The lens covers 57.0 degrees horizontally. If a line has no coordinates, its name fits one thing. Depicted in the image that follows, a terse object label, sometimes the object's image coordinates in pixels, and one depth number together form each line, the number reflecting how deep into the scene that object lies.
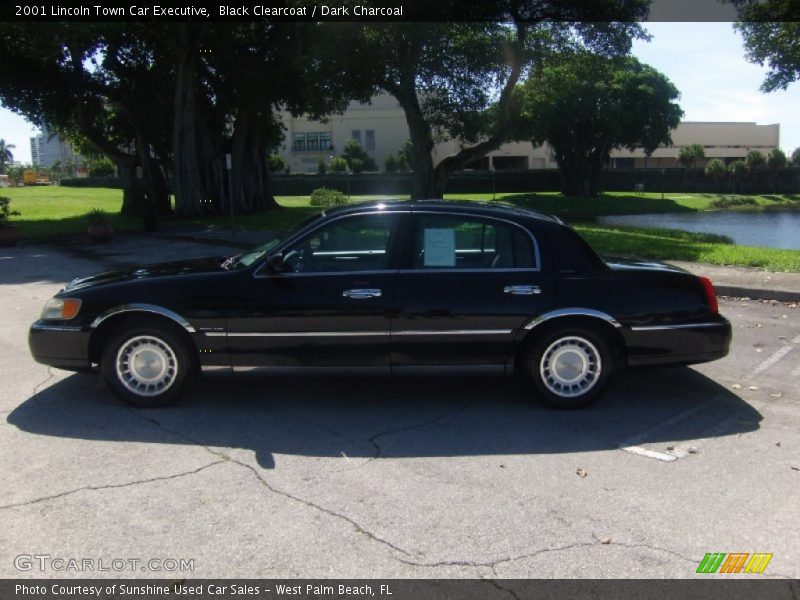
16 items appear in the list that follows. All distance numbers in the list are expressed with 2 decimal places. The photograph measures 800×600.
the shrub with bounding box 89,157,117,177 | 76.86
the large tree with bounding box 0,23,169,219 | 22.00
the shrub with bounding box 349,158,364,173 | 74.88
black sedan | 5.57
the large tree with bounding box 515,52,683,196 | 55.81
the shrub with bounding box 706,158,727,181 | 72.59
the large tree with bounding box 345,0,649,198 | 22.80
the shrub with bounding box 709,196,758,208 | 58.20
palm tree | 136.38
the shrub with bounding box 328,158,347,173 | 72.75
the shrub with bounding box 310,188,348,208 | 35.53
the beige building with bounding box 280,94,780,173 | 88.50
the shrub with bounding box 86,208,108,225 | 21.02
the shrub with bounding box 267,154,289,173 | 66.12
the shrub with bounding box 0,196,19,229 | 20.05
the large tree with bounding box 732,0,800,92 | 22.05
